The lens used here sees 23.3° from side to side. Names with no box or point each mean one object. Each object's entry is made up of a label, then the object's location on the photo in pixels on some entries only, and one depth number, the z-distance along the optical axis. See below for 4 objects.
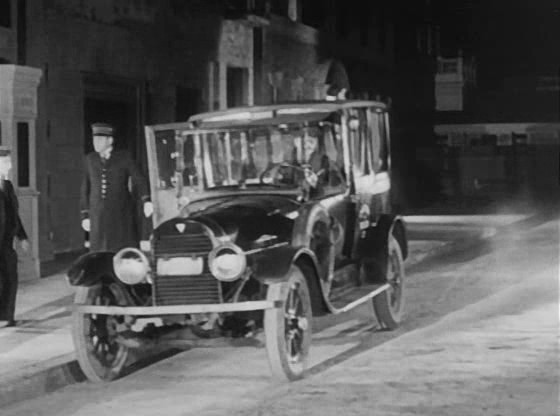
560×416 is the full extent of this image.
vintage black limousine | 10.16
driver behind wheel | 11.66
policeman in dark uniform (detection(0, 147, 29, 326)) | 12.05
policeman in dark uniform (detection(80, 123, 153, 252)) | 12.17
